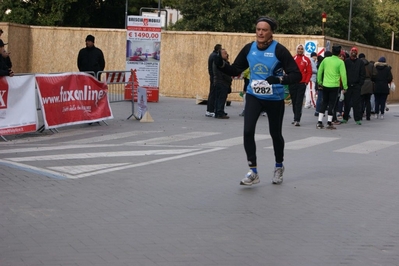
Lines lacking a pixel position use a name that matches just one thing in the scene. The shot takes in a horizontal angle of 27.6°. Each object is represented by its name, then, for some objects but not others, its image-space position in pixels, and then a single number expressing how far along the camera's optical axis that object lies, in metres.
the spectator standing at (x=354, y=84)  19.94
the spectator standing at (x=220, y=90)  19.73
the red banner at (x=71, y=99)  15.42
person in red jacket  18.58
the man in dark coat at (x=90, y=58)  18.39
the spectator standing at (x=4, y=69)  14.24
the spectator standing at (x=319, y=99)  18.89
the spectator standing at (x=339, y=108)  19.38
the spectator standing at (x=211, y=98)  20.16
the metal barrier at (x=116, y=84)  18.44
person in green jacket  17.91
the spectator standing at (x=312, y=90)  26.06
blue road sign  28.14
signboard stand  24.55
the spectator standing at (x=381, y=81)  22.70
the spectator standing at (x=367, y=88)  21.88
